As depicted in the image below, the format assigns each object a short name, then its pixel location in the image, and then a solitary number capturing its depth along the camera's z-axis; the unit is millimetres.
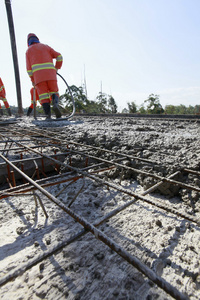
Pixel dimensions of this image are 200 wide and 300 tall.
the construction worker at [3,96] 8484
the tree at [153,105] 22716
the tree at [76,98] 26662
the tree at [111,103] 28828
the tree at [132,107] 24025
